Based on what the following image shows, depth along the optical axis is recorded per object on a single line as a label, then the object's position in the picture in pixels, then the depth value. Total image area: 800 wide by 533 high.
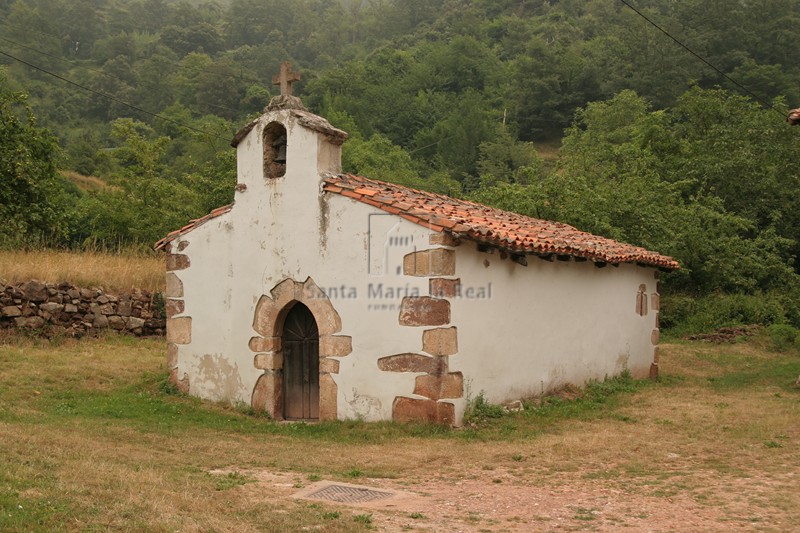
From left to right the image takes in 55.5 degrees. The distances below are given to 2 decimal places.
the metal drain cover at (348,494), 6.20
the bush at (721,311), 19.47
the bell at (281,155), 10.61
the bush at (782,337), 17.44
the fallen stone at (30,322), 13.81
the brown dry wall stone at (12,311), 13.72
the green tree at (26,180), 16.31
